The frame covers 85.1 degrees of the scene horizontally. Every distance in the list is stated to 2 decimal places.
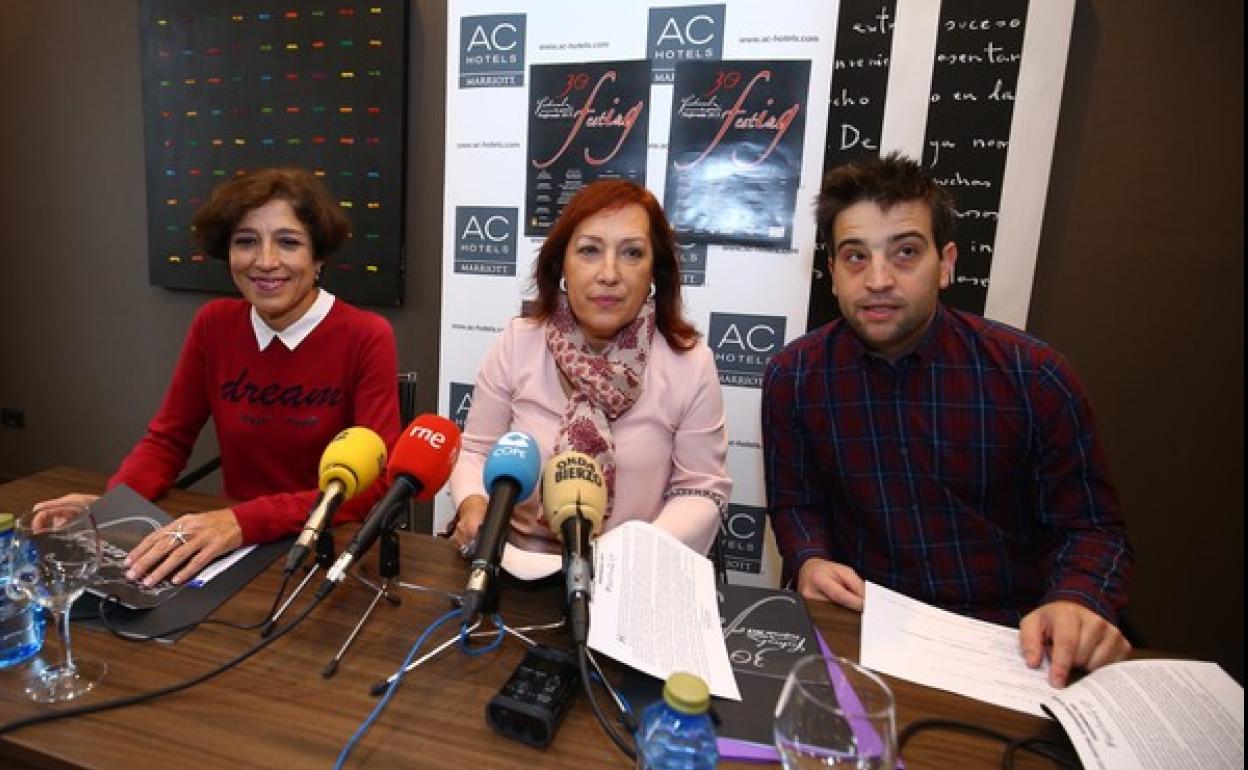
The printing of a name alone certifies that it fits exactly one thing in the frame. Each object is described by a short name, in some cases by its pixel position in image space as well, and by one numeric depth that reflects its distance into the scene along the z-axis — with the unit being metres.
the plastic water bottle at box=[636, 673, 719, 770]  0.69
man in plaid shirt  1.50
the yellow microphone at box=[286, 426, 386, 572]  0.95
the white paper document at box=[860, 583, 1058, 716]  0.97
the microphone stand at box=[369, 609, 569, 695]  0.97
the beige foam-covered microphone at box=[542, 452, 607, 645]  0.82
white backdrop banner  2.28
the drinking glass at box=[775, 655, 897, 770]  0.69
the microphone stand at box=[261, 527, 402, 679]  1.12
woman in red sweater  1.75
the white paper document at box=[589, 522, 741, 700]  0.94
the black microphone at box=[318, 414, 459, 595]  0.91
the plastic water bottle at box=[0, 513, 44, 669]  0.95
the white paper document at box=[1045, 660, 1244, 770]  0.81
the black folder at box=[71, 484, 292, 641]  1.04
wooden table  0.79
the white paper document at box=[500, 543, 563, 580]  1.18
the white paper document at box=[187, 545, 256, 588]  1.15
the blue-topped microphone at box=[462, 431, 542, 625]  0.78
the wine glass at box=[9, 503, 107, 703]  0.90
